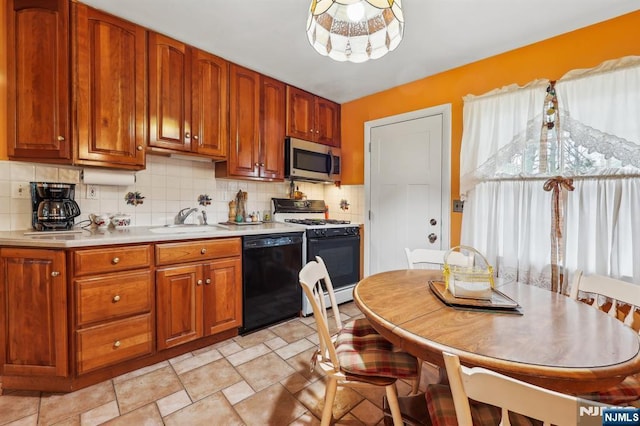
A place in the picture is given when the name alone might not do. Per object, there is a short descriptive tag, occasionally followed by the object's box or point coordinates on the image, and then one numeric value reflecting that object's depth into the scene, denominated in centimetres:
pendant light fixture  126
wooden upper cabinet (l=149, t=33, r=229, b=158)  221
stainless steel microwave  309
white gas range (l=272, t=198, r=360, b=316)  287
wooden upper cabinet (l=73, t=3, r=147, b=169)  190
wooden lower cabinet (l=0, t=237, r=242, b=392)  166
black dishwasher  245
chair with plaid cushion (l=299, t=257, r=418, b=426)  120
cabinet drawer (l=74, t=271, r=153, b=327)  171
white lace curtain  180
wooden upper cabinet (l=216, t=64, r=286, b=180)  266
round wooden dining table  79
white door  276
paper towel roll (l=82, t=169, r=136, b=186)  207
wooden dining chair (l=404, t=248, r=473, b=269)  197
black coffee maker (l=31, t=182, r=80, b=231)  189
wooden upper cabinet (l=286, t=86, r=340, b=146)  313
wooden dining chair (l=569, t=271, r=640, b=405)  106
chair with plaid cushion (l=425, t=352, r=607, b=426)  54
